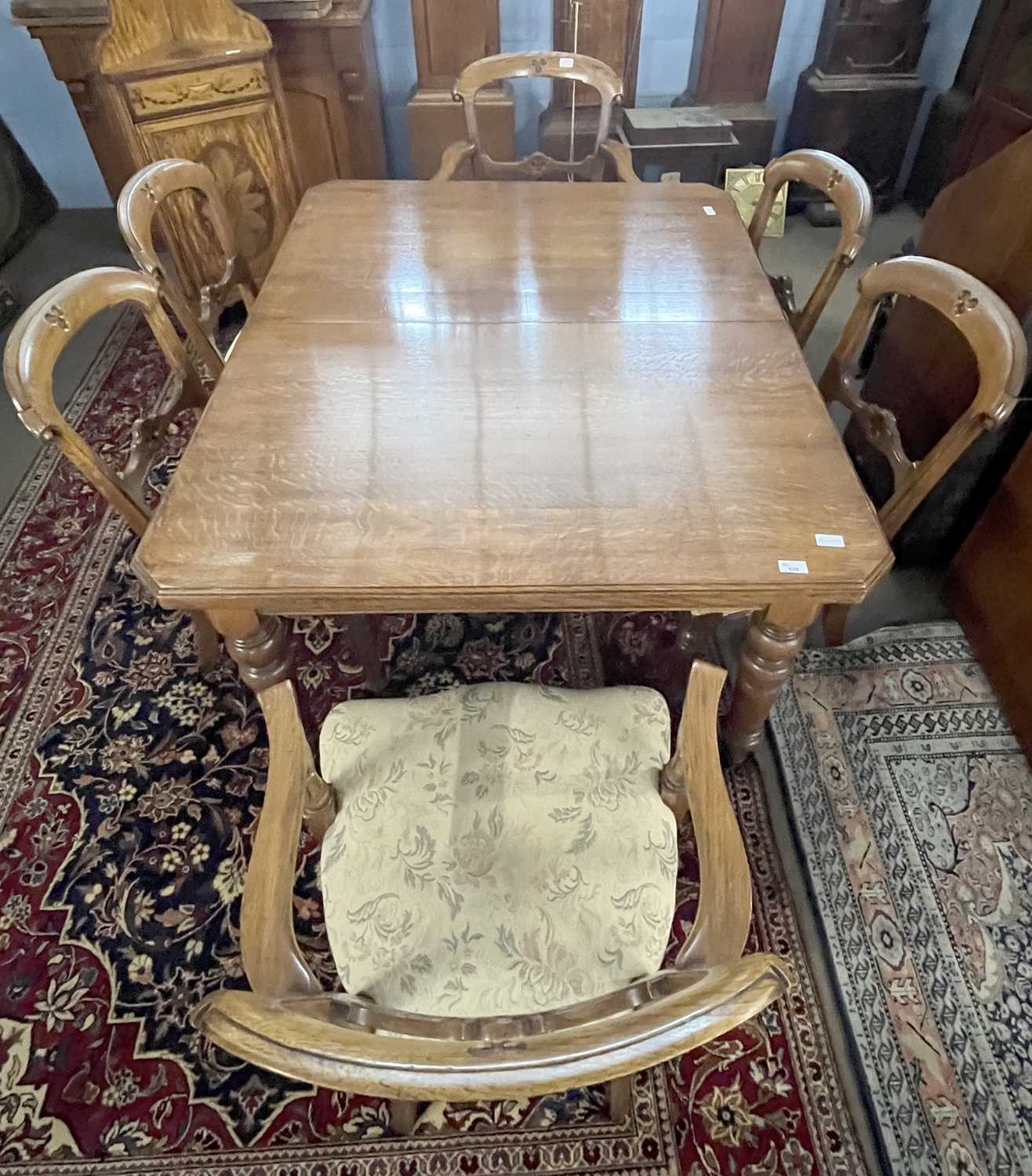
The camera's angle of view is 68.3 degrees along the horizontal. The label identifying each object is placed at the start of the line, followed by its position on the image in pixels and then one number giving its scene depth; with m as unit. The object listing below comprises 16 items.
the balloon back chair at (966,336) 1.05
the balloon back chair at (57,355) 1.03
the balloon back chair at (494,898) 0.56
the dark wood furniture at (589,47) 2.65
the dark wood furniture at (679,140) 2.70
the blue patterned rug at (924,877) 1.14
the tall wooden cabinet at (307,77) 2.27
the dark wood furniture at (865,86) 2.71
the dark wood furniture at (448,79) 2.57
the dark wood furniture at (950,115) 2.69
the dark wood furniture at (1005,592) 1.50
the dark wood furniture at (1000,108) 1.75
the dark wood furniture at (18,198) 2.84
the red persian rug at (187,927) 1.12
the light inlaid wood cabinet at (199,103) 2.07
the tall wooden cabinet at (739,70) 2.71
